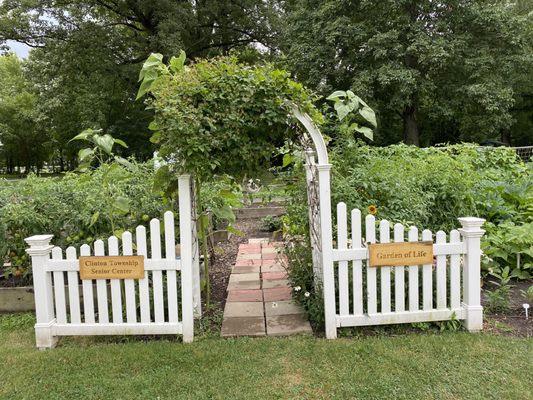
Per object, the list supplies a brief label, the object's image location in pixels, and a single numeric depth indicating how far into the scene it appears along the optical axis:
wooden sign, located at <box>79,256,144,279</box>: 3.01
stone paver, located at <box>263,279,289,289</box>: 4.16
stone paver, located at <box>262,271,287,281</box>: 4.41
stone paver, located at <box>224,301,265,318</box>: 3.51
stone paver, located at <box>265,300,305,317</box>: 3.50
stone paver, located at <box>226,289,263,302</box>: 3.85
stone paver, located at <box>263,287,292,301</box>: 3.84
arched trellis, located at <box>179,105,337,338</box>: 3.04
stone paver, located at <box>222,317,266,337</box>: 3.17
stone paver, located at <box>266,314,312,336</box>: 3.18
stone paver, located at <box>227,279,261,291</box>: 4.16
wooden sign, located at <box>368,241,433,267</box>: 3.02
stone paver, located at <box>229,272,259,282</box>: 4.40
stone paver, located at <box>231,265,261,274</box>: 4.68
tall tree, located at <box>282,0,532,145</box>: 14.54
